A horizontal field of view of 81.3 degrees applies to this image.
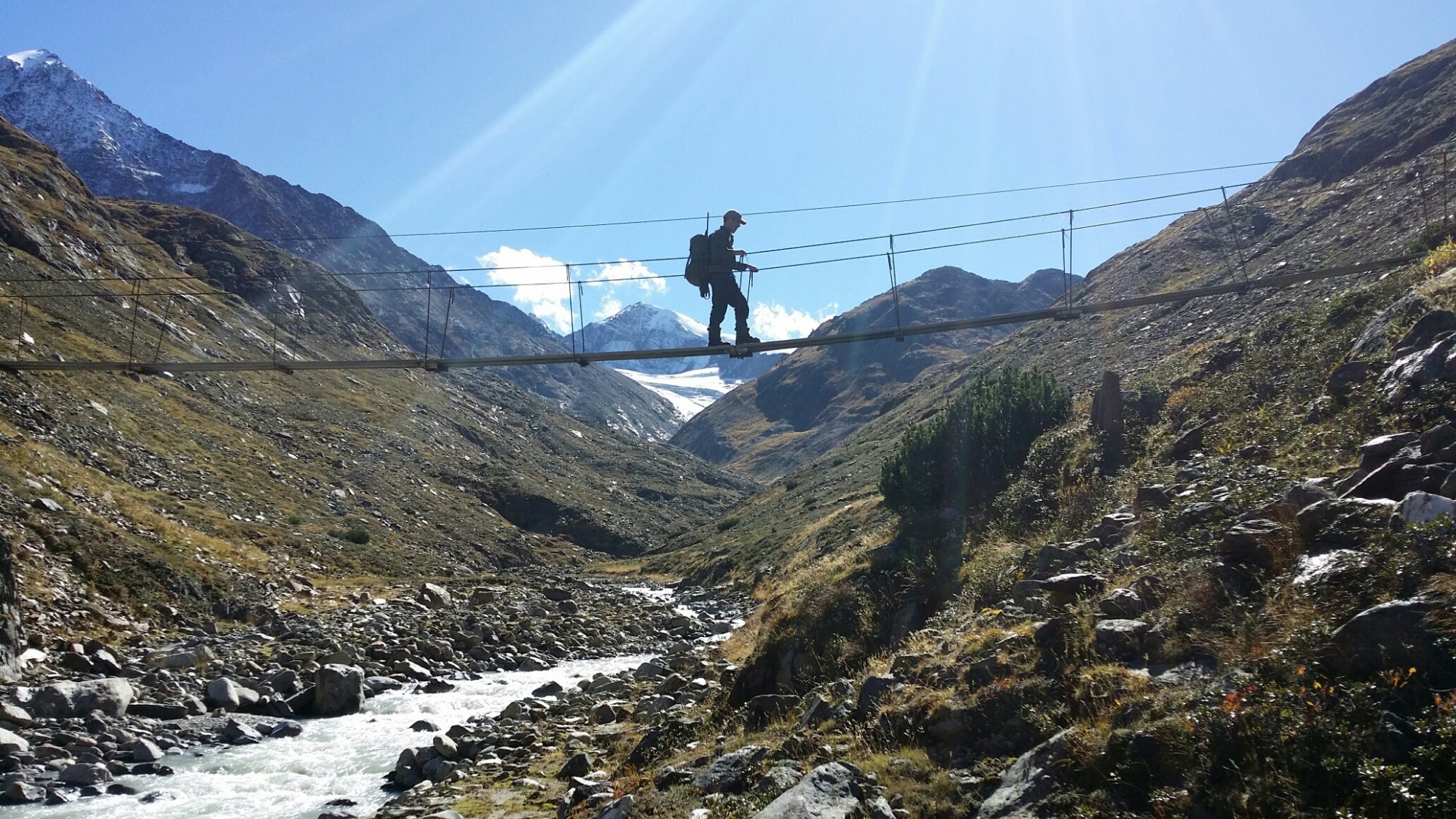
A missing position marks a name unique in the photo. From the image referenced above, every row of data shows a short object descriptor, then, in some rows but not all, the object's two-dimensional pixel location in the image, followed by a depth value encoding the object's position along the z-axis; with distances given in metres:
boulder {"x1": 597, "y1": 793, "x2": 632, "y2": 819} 8.33
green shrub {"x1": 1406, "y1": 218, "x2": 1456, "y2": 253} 17.02
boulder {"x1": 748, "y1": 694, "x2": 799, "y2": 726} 10.84
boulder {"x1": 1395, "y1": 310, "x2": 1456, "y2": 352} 11.32
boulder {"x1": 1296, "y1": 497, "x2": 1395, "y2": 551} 7.25
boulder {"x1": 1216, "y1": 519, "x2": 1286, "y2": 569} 7.72
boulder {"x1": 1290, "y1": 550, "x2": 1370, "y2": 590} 6.69
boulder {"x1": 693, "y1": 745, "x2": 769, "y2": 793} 8.34
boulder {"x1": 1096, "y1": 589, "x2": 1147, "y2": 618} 8.10
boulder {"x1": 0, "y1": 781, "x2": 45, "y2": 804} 11.47
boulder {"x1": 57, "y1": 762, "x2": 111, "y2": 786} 12.09
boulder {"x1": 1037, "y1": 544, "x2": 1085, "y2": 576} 10.61
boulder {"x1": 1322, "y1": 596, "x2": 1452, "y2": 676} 5.61
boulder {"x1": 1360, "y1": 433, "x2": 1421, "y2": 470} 8.77
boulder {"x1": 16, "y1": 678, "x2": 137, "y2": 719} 14.40
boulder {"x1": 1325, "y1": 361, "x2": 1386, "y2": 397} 12.29
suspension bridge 14.05
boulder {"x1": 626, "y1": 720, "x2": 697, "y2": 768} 11.05
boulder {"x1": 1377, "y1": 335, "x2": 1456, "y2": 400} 10.48
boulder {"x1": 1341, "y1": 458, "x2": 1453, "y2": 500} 7.59
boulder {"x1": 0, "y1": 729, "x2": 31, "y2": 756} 12.64
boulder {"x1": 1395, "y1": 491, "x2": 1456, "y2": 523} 6.78
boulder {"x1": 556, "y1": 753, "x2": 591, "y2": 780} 11.41
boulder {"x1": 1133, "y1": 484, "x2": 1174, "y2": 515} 11.10
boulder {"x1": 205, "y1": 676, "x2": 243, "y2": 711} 16.50
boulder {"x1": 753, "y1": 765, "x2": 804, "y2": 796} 7.68
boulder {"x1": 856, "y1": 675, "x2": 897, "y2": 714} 8.96
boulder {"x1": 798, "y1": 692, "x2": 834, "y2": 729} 9.44
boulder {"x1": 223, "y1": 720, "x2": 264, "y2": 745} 14.86
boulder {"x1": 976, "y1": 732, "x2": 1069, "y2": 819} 6.34
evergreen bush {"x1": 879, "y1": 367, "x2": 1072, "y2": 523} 19.61
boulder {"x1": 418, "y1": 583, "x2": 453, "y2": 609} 31.39
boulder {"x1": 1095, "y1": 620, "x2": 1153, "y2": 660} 7.50
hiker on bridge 13.75
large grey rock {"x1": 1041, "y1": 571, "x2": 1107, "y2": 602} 9.19
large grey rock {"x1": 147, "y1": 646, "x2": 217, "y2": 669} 18.39
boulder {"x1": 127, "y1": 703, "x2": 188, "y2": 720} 15.44
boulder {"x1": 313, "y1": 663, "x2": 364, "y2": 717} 17.06
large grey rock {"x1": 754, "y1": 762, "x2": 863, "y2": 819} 6.61
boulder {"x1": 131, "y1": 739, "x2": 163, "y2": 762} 13.38
